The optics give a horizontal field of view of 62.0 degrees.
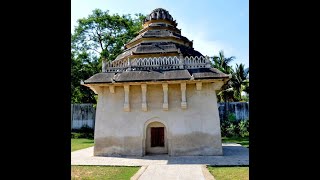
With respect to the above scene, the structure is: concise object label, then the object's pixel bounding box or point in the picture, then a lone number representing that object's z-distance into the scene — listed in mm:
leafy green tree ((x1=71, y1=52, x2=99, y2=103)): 28094
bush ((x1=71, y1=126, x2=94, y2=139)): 25641
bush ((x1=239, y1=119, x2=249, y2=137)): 24438
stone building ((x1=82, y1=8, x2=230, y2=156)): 13289
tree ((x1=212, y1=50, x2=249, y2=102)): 29422
